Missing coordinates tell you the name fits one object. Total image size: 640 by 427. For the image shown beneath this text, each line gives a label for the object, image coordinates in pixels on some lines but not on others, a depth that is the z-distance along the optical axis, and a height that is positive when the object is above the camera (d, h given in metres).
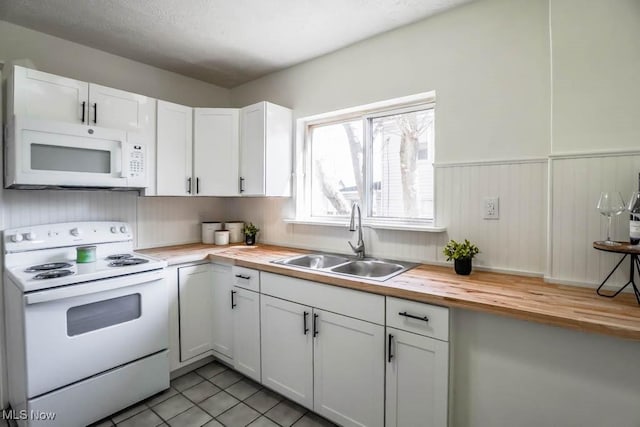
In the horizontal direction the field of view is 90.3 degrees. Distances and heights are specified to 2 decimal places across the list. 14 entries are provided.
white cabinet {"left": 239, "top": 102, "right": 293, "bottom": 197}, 2.57 +0.50
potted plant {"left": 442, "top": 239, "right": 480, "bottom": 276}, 1.73 -0.24
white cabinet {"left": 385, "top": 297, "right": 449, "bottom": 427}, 1.38 -0.70
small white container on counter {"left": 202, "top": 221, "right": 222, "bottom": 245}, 2.93 -0.20
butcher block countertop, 1.10 -0.36
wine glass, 1.34 +0.02
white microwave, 1.76 +0.33
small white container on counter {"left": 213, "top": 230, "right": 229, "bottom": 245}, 2.85 -0.24
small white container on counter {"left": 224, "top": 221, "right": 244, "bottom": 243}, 3.01 -0.19
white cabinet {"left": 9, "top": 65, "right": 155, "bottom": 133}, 1.81 +0.69
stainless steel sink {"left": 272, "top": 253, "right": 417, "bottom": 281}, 2.06 -0.37
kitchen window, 2.16 +0.36
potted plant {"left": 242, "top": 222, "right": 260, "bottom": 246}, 2.87 -0.22
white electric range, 1.61 -0.66
